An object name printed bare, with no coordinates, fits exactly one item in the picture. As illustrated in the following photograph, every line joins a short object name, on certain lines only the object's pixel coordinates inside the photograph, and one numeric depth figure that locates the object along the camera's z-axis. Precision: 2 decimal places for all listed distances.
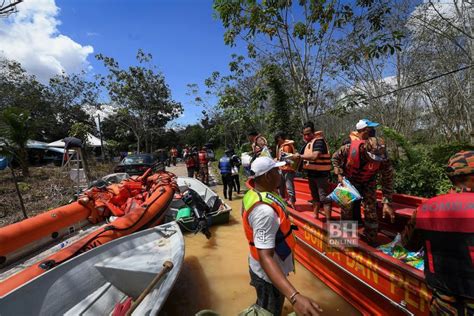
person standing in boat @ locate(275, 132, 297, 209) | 4.82
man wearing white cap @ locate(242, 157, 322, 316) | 1.51
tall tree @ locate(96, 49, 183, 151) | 19.23
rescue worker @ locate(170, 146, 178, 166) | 20.16
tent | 19.03
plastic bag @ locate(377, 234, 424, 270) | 2.53
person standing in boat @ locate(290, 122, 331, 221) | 3.65
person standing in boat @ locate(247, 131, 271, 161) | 5.49
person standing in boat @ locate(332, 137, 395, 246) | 2.89
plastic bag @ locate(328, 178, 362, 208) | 2.82
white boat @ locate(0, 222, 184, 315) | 2.34
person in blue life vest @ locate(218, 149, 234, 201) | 7.80
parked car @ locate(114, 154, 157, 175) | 10.60
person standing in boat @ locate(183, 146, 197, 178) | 10.34
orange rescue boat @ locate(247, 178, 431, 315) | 2.20
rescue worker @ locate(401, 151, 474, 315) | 1.34
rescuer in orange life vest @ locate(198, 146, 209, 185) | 9.85
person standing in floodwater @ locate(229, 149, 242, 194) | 7.93
